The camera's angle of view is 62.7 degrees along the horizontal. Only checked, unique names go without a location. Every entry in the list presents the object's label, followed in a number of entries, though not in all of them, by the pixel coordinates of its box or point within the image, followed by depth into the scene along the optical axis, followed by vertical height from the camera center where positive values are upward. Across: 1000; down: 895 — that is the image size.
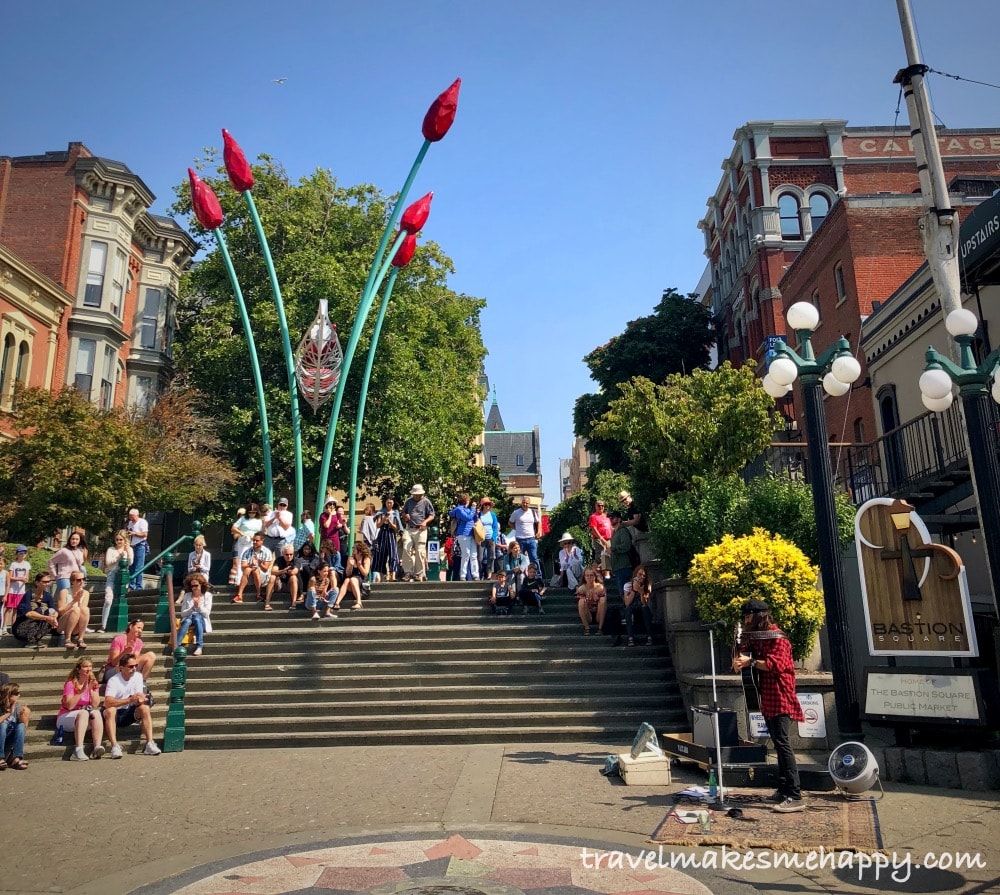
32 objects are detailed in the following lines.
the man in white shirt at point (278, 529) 16.28 +1.97
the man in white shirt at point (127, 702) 10.05 -0.83
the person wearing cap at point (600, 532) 15.19 +1.66
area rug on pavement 5.91 -1.55
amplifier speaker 7.95 -1.02
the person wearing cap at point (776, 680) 6.93 -0.52
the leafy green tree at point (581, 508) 34.06 +5.60
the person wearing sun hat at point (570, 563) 15.54 +1.16
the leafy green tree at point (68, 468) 19.70 +4.01
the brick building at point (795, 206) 26.70 +16.84
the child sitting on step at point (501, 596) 14.24 +0.51
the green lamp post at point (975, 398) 7.75 +2.17
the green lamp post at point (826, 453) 7.92 +1.69
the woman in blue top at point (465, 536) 16.34 +1.77
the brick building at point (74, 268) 27.39 +13.00
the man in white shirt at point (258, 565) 15.42 +1.21
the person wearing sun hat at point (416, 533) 16.88 +1.89
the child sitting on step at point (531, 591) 14.23 +0.58
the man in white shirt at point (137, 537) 16.53 +1.90
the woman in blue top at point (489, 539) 16.64 +1.72
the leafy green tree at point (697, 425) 13.59 +3.21
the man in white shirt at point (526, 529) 15.80 +1.81
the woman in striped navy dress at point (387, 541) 17.08 +1.79
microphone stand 6.84 -1.42
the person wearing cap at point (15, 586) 14.21 +0.83
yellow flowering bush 9.70 +0.41
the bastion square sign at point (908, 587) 8.24 +0.31
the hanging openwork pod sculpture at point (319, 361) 19.86 +6.43
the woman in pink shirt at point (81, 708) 9.83 -0.89
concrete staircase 10.67 -0.77
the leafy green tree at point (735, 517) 11.46 +1.46
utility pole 9.27 +4.89
